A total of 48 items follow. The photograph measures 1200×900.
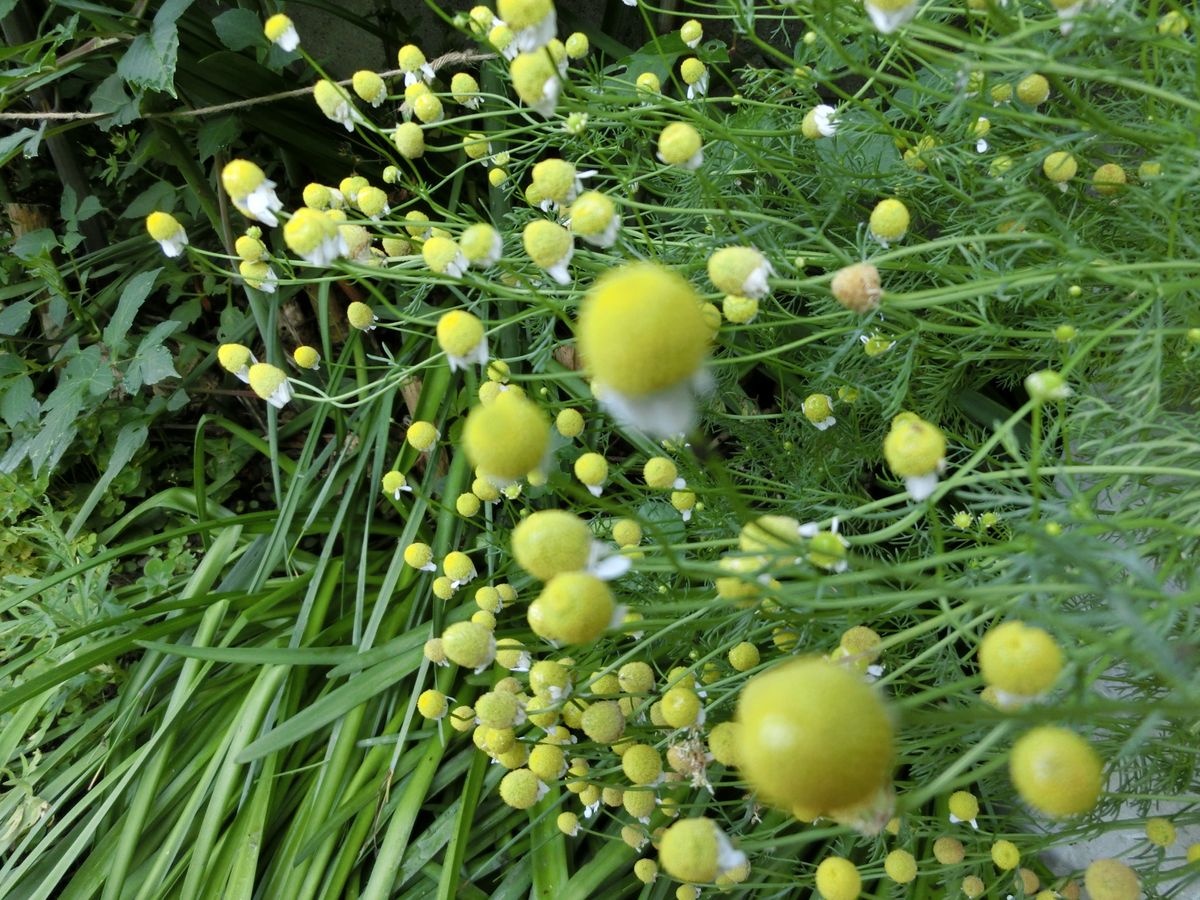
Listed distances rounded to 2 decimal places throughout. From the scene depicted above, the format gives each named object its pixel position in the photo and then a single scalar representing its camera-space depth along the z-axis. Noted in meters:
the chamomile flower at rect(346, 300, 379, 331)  0.21
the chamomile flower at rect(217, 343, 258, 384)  0.19
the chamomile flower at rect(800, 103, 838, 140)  0.17
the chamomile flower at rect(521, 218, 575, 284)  0.14
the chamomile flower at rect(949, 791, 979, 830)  0.16
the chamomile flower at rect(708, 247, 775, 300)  0.12
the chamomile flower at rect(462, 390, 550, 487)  0.10
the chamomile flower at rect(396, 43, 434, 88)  0.21
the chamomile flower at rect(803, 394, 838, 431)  0.19
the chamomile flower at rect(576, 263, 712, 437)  0.08
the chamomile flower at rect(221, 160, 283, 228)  0.16
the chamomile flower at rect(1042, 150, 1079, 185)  0.15
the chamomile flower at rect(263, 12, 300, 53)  0.19
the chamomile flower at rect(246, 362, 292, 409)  0.18
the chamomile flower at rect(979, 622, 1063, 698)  0.09
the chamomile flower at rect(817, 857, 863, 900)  0.14
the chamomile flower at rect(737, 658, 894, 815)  0.08
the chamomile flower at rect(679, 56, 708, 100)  0.20
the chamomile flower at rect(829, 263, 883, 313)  0.12
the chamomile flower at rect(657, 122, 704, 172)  0.14
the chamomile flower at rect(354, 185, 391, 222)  0.18
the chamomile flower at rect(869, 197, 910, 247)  0.14
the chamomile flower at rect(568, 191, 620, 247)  0.13
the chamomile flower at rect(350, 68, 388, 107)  0.19
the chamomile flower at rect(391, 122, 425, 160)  0.18
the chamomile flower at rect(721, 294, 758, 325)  0.13
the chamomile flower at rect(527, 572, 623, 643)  0.10
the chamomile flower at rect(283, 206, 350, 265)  0.14
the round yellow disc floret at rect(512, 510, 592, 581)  0.10
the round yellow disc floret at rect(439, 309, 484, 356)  0.13
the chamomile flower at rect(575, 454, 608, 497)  0.17
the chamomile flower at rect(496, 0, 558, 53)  0.13
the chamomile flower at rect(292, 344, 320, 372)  0.22
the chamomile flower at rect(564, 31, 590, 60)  0.20
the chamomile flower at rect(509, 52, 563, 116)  0.13
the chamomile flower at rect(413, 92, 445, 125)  0.19
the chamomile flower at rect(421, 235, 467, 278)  0.15
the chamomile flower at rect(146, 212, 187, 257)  0.18
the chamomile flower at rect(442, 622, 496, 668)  0.15
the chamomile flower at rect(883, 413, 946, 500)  0.11
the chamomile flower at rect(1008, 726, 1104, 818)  0.08
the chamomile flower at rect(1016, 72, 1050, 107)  0.16
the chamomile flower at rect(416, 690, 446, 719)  0.20
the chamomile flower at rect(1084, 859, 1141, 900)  0.14
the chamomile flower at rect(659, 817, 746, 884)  0.10
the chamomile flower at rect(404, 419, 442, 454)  0.20
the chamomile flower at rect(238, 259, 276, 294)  0.19
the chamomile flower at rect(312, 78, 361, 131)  0.18
